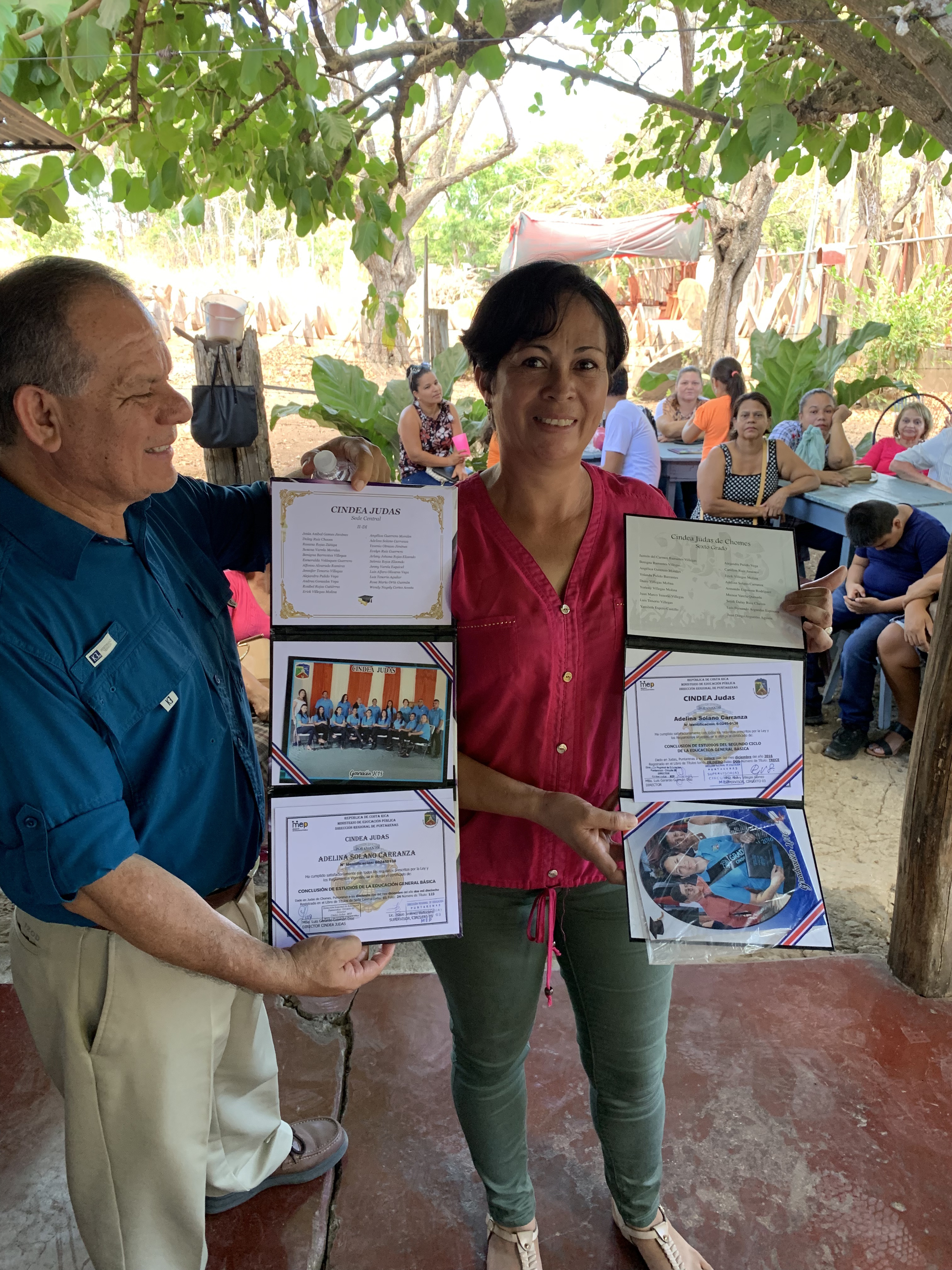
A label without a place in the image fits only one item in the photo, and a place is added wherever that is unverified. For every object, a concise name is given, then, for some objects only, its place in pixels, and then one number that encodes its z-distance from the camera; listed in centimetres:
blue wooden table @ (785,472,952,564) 514
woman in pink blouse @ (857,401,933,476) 652
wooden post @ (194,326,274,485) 369
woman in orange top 660
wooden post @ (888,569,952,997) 243
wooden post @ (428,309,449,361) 884
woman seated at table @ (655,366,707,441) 816
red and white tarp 1248
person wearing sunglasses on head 658
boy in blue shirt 438
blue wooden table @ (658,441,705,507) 693
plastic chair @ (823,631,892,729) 475
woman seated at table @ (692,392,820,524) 536
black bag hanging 363
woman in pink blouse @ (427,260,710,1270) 138
